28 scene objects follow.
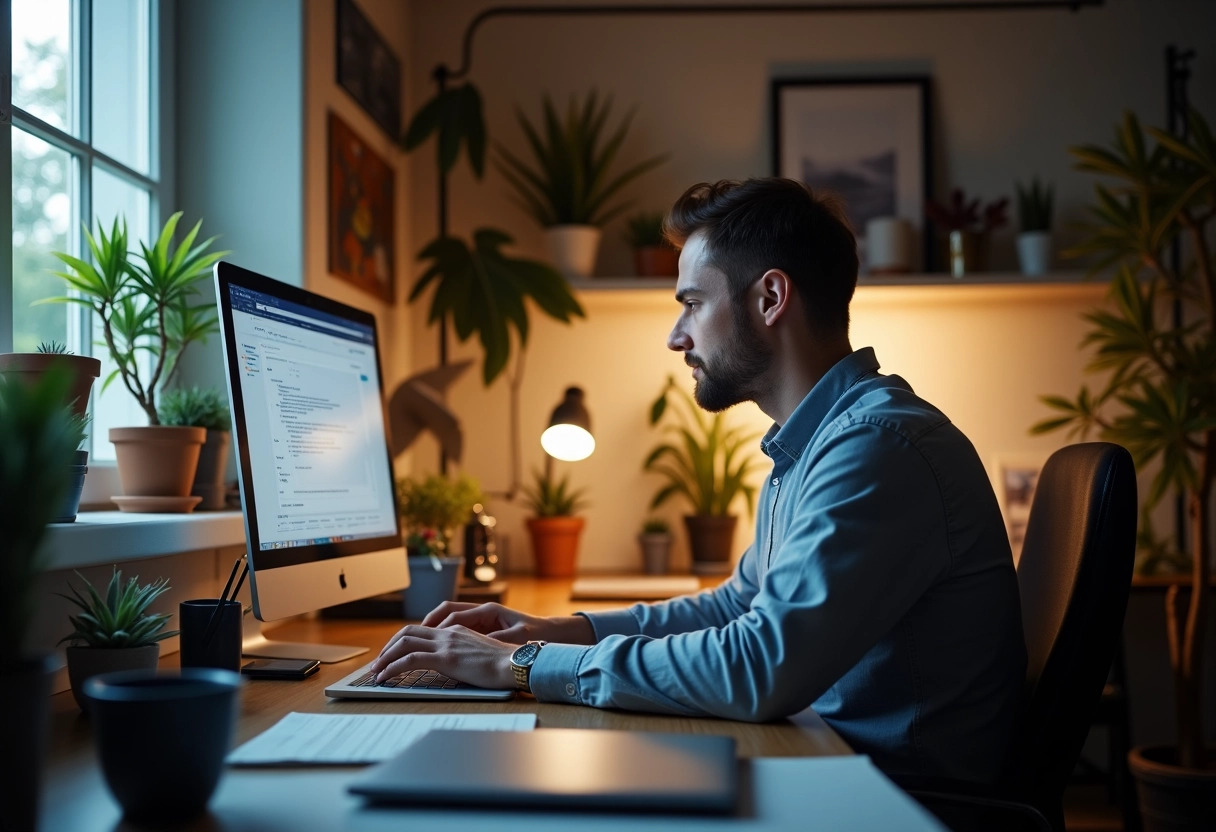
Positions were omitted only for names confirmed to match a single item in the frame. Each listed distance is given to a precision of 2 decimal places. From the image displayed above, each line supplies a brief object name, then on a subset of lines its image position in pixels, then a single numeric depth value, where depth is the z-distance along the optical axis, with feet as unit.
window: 5.36
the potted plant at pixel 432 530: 6.44
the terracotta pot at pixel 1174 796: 8.11
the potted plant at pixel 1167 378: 8.45
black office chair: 3.91
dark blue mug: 2.39
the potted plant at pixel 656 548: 9.82
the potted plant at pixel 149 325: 5.35
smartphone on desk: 4.41
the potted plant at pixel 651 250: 9.71
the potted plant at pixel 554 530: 9.63
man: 3.54
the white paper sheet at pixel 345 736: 2.94
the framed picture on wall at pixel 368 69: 8.07
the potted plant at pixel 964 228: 9.61
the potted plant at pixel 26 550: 2.19
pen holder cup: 4.03
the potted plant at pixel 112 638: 3.66
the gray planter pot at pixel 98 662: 3.66
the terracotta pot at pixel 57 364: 4.49
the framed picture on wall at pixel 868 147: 10.23
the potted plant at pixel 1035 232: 9.67
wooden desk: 2.56
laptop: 2.47
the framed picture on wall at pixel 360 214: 7.87
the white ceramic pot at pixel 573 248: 9.74
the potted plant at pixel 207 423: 5.72
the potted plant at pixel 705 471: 9.73
